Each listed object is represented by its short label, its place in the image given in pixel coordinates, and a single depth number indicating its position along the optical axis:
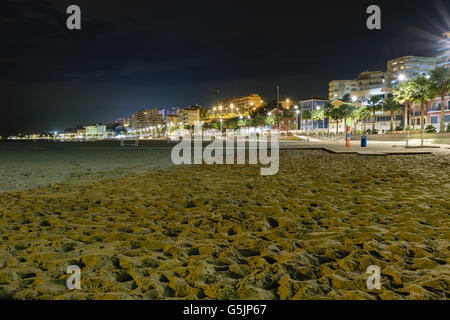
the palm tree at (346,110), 73.06
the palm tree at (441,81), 42.39
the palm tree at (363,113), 76.21
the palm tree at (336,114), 72.38
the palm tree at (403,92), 39.48
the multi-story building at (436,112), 66.00
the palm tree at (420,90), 37.53
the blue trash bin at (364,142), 26.80
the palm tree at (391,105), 71.50
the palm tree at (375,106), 69.12
